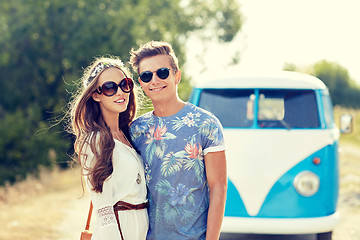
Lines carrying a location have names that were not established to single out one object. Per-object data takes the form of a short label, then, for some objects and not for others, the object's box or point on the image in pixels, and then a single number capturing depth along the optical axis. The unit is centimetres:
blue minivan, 591
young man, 295
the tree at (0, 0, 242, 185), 1377
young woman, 286
